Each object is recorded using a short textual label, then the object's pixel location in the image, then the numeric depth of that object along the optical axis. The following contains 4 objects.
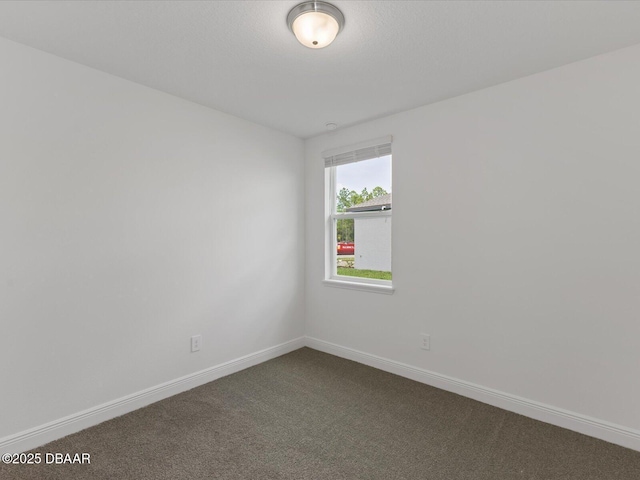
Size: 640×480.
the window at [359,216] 3.24
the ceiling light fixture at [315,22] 1.63
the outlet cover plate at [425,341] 2.84
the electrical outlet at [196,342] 2.78
